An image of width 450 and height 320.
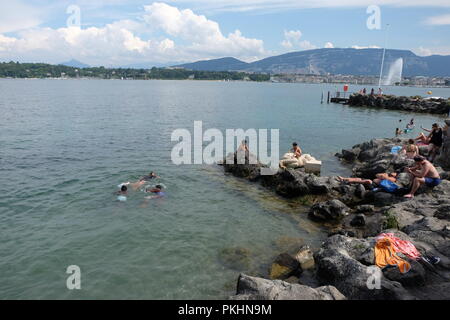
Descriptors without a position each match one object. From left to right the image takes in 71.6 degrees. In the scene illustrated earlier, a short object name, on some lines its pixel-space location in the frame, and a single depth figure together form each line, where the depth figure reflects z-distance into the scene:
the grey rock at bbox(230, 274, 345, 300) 8.13
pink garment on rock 9.91
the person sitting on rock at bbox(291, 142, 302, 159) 24.49
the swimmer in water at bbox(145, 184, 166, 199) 19.01
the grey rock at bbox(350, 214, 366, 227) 14.96
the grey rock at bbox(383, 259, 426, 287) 9.17
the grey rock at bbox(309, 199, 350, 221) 16.25
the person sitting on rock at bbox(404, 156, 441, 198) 16.02
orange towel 9.40
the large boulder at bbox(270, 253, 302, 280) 11.28
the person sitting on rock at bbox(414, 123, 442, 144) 22.11
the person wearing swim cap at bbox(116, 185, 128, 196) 18.89
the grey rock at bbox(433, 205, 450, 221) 12.97
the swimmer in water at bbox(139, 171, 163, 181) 21.91
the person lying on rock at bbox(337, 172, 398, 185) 18.12
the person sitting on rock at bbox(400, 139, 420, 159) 21.04
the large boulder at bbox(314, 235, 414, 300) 8.55
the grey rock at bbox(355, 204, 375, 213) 16.48
